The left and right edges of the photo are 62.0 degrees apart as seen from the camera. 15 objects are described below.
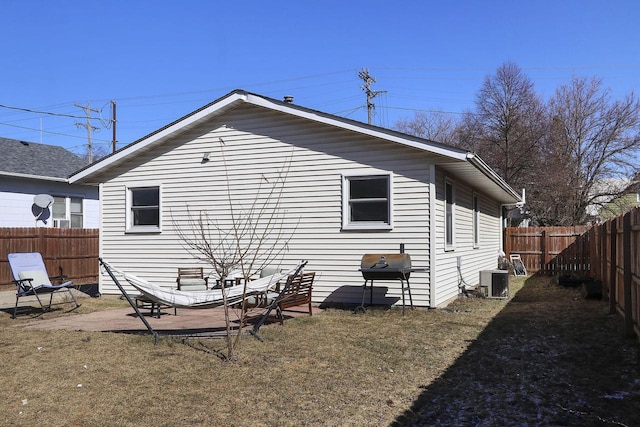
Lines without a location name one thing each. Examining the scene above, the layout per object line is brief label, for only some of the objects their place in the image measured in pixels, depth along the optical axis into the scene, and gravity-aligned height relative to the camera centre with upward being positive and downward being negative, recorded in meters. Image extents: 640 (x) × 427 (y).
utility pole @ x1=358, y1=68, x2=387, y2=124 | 31.41 +8.38
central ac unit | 11.69 -1.27
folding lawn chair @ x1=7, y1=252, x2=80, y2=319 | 9.34 -0.97
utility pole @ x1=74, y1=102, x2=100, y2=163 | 33.69 +6.18
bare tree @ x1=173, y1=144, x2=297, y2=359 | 10.59 -0.05
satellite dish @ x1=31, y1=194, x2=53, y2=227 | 16.74 +0.52
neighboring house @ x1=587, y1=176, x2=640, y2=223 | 28.38 +1.91
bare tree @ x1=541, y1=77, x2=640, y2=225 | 28.20 +4.09
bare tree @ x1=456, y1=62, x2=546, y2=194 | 28.95 +5.53
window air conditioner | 17.97 -0.02
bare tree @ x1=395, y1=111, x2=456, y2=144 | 39.72 +7.23
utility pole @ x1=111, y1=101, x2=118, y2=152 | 28.23 +5.62
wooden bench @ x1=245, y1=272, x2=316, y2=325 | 7.97 -1.16
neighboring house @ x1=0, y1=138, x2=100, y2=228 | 16.22 +1.07
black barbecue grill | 8.76 -0.70
